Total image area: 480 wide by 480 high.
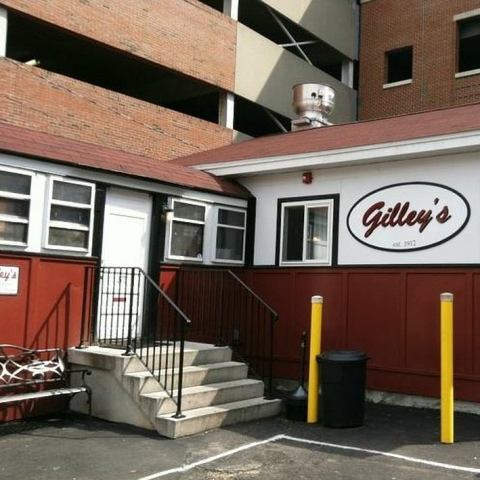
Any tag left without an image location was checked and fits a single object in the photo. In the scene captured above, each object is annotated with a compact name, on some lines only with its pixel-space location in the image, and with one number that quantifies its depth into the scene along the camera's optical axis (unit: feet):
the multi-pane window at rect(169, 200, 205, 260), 34.01
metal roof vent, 53.83
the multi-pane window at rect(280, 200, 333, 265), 34.86
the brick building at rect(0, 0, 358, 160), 45.03
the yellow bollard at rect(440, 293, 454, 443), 23.56
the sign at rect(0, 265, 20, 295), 26.11
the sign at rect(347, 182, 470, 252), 30.45
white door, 30.37
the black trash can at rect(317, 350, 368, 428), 25.72
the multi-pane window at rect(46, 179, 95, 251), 28.12
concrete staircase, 24.77
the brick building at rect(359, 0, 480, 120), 75.25
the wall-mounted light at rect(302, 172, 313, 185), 35.32
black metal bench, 25.50
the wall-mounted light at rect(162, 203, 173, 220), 33.04
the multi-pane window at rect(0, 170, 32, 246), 26.45
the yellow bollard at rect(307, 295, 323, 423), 26.76
